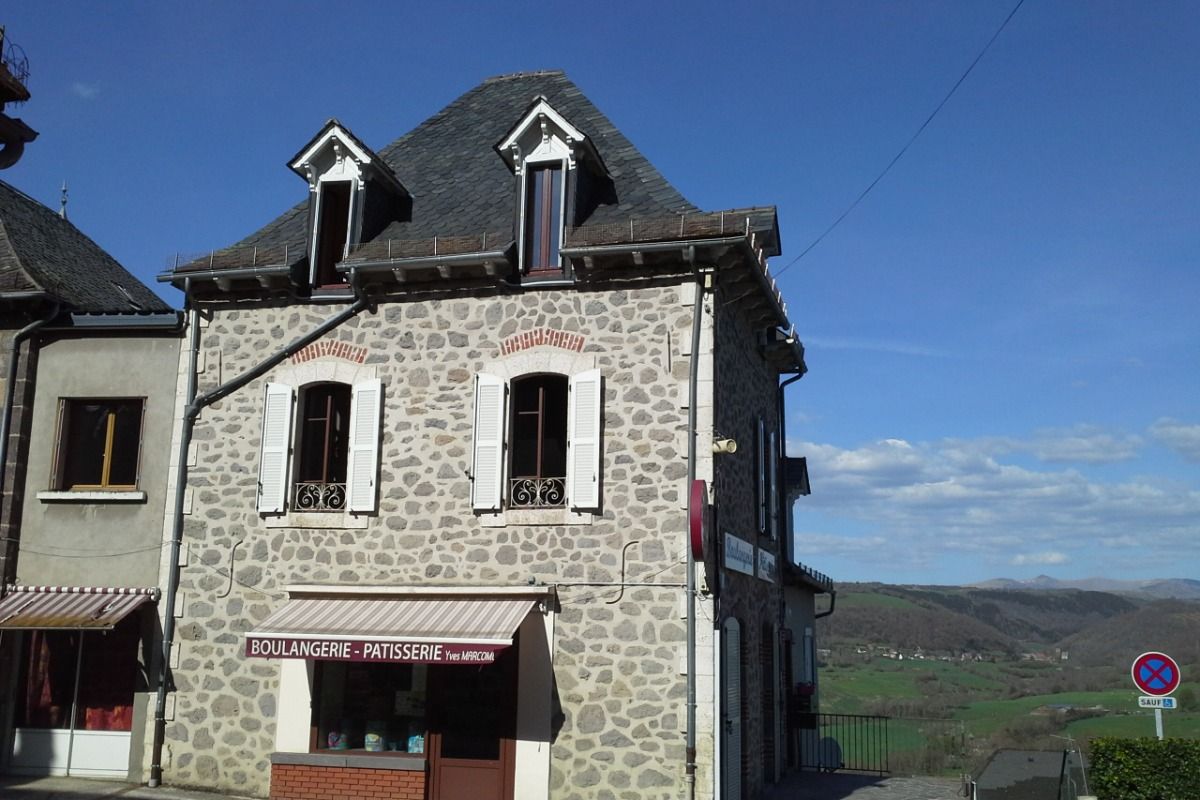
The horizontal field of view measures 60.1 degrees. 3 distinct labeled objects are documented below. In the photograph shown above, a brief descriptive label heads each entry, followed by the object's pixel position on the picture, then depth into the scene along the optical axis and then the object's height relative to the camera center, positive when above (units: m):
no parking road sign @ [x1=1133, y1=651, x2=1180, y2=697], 11.47 -0.55
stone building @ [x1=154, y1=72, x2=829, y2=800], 12.25 +1.50
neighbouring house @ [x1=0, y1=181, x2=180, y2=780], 14.02 +1.19
